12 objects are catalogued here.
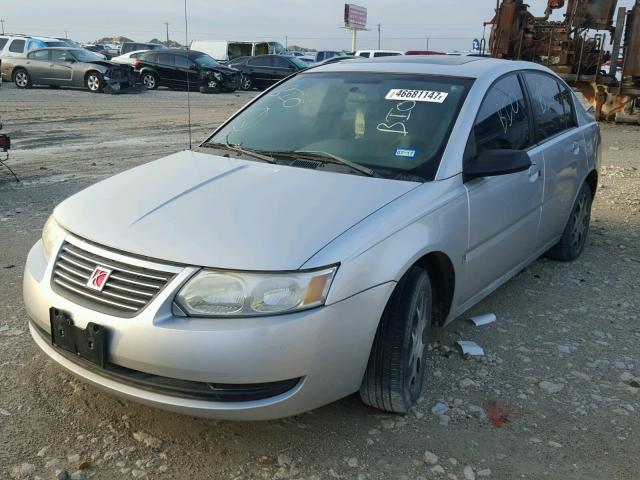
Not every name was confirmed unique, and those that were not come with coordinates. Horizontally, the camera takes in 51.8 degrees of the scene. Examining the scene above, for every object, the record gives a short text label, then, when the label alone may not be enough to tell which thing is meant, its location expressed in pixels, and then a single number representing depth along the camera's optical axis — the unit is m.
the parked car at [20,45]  21.97
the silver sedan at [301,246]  2.51
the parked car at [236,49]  33.09
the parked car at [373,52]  26.45
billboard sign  58.25
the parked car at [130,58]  24.69
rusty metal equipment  14.20
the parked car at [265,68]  23.91
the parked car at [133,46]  33.66
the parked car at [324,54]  35.32
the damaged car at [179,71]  22.77
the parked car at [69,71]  21.00
